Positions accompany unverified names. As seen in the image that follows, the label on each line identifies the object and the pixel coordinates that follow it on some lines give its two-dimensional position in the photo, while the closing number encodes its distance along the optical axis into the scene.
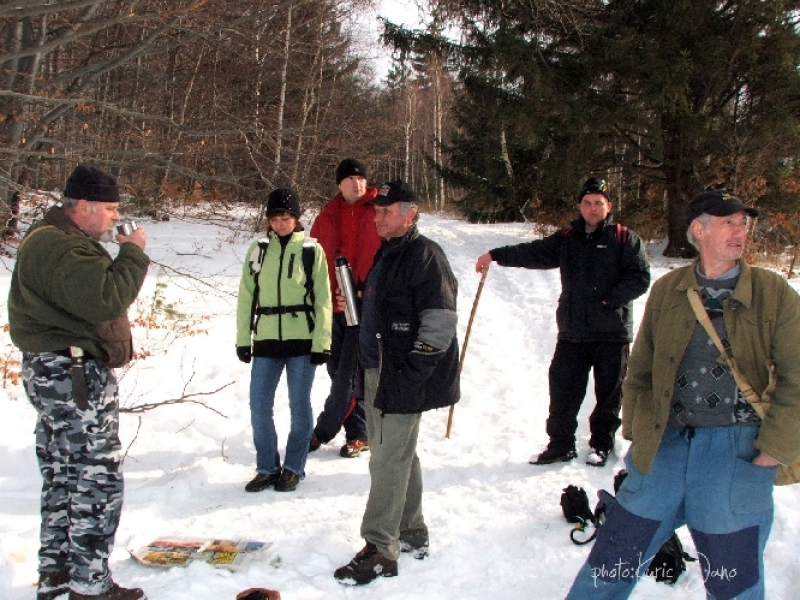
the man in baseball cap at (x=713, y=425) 2.45
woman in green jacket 4.48
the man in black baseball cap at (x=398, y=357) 3.27
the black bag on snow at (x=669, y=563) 3.20
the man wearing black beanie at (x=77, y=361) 2.84
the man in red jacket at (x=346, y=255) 5.13
